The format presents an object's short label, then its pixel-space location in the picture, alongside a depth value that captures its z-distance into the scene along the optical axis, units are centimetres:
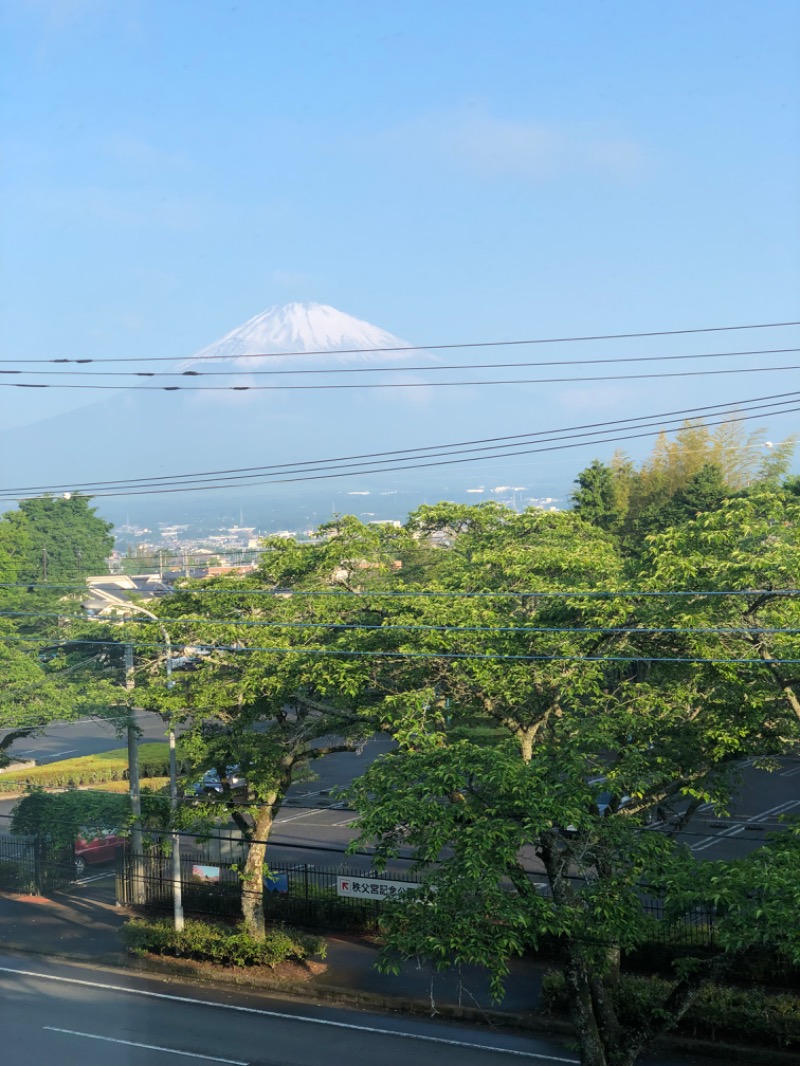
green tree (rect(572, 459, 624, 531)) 3912
